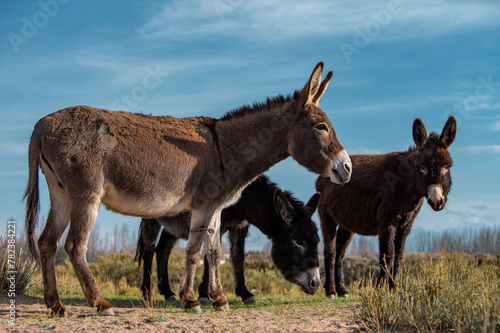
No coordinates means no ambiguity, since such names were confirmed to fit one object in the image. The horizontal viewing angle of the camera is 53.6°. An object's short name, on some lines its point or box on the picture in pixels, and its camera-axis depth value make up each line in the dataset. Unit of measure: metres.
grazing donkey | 8.23
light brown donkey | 6.16
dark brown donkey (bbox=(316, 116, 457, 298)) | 8.43
